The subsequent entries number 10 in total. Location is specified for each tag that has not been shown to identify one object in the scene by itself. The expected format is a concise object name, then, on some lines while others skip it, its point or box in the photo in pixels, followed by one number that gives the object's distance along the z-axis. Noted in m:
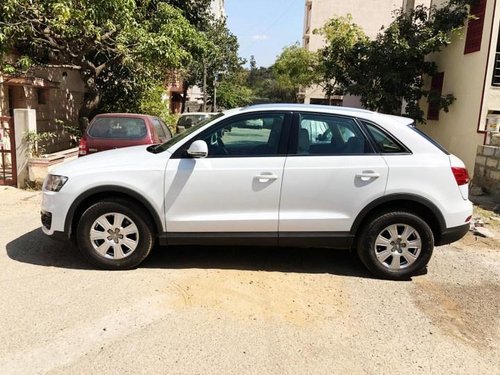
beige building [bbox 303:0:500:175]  12.06
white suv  4.67
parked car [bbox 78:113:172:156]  9.10
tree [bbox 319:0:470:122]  13.53
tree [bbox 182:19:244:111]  36.91
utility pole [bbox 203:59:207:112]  36.00
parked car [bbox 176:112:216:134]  18.13
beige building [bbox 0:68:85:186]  8.73
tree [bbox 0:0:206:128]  10.94
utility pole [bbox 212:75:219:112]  42.63
